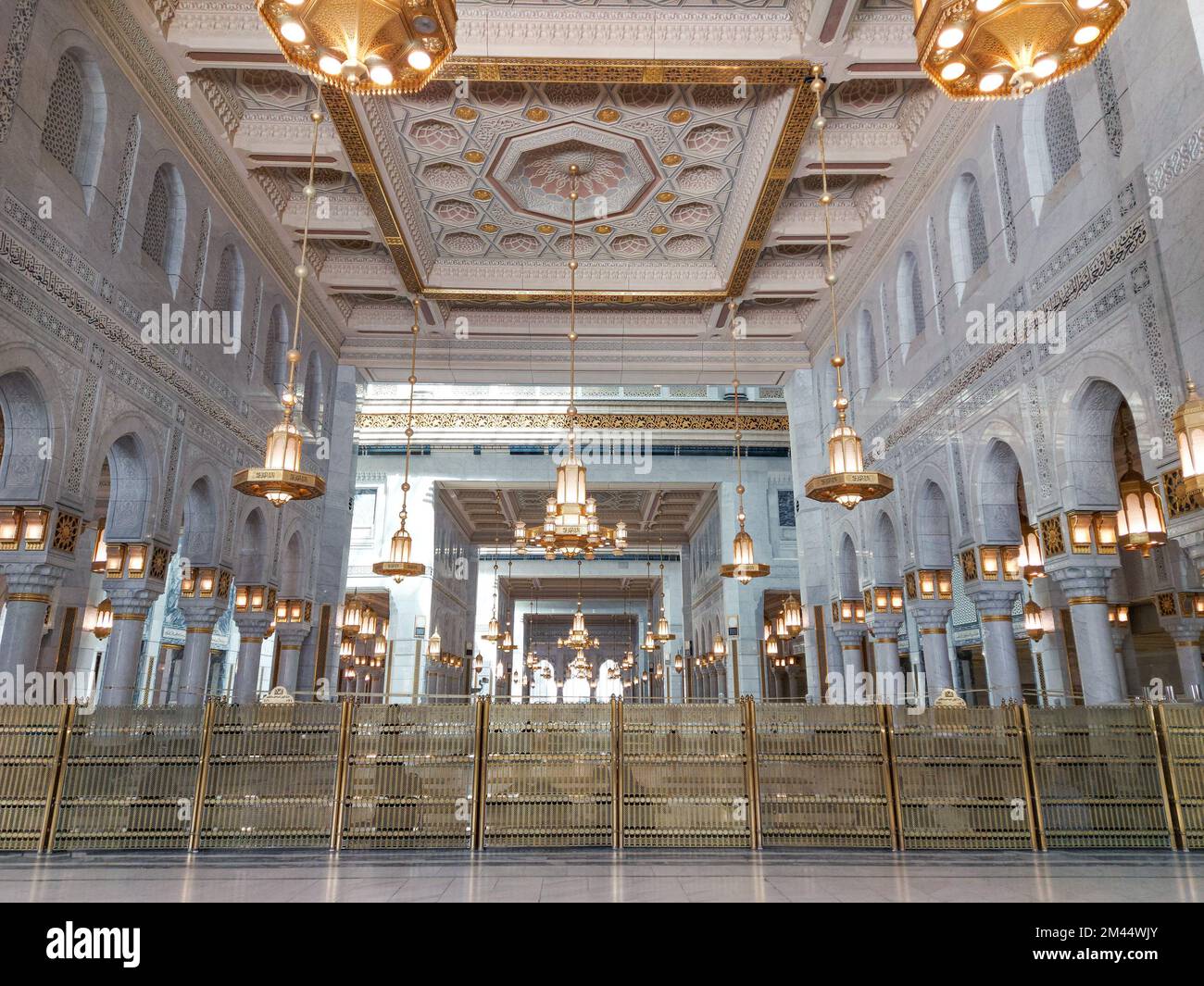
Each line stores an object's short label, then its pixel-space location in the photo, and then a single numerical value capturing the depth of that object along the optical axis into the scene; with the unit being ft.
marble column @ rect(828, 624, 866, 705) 41.29
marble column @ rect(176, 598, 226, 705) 32.07
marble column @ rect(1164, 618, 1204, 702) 38.99
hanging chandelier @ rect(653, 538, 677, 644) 69.87
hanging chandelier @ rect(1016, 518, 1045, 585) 34.58
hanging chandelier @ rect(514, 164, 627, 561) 24.67
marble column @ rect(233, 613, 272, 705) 37.06
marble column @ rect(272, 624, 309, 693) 41.65
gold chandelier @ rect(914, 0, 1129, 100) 10.46
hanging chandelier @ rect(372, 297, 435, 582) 33.30
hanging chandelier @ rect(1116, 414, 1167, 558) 28.94
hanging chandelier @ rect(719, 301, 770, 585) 33.81
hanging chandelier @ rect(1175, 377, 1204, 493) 14.90
